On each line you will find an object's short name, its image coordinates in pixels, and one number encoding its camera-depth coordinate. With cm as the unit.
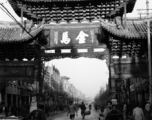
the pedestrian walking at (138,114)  1259
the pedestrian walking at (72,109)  2084
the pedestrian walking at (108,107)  1366
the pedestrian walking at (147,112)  1642
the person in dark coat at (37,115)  1014
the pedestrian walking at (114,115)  938
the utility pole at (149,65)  1725
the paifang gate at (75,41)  1917
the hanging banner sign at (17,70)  1870
